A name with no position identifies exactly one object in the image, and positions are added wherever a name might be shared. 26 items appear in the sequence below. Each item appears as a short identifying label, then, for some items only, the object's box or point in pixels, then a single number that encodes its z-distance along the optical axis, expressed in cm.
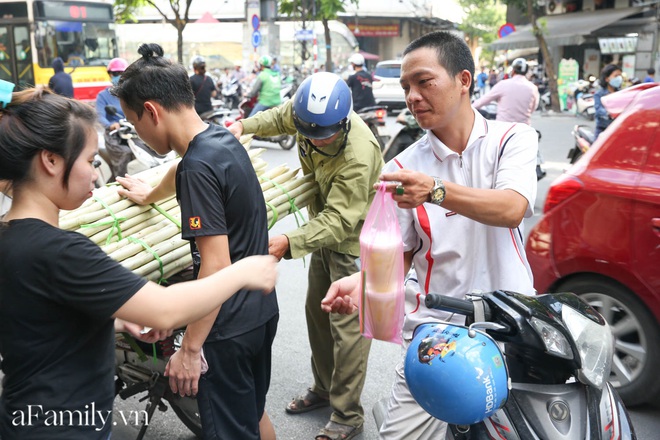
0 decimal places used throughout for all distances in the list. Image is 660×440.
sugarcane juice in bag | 229
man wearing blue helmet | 336
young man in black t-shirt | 239
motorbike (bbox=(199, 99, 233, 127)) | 1217
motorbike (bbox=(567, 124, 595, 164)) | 868
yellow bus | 1599
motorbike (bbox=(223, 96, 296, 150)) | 1426
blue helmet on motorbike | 173
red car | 382
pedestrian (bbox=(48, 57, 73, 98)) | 1217
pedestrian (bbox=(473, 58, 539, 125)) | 934
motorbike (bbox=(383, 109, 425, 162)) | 881
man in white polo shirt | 248
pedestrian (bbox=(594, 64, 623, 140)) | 1206
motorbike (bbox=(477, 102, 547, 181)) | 1118
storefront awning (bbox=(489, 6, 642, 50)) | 2875
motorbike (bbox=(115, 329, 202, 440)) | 325
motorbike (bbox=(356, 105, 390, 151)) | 1107
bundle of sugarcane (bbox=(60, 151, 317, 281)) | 296
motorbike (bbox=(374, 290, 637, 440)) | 196
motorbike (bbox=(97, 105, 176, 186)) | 795
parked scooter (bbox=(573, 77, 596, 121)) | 1867
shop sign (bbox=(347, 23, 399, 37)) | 5088
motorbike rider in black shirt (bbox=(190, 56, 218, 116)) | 1314
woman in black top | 180
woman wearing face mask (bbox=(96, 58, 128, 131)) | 890
